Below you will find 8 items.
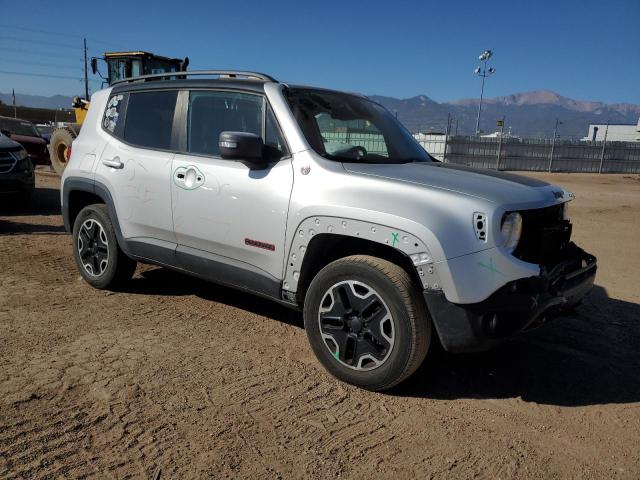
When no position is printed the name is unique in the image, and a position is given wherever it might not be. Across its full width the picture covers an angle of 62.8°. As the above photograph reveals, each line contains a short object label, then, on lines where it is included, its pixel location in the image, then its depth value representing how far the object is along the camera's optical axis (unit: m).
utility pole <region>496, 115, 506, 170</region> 27.08
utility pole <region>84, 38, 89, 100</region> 51.16
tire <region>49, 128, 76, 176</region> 13.48
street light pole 39.81
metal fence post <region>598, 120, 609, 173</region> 29.05
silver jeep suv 2.85
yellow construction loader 13.54
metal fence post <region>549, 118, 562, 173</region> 28.28
